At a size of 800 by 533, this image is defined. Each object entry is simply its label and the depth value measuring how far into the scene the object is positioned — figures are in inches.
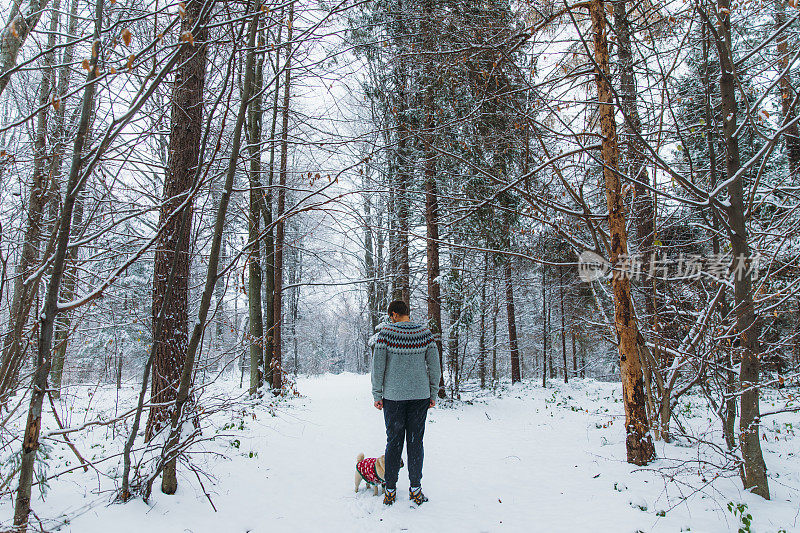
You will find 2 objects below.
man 154.1
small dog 158.6
